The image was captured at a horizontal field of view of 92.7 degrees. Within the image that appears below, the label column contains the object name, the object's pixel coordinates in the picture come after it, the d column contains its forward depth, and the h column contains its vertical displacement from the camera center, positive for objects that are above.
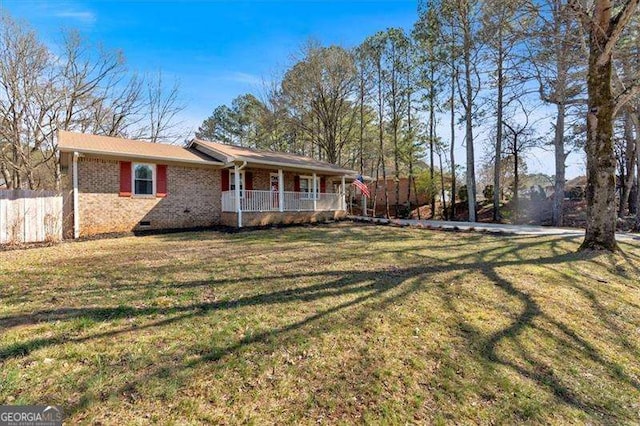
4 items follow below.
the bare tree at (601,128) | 6.95 +1.96
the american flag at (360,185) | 16.80 +1.49
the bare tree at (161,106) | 22.45 +8.17
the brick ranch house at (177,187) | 10.40 +1.09
